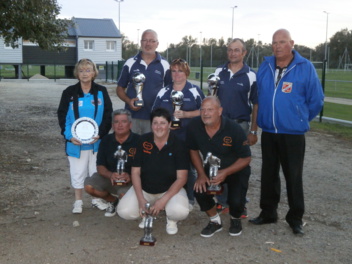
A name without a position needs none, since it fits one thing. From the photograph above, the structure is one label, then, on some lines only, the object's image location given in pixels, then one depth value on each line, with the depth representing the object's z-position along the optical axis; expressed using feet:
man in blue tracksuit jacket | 14.49
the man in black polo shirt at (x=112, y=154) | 15.83
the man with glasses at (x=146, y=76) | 17.75
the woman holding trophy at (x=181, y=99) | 16.28
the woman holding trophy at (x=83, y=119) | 16.05
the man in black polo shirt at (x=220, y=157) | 14.80
